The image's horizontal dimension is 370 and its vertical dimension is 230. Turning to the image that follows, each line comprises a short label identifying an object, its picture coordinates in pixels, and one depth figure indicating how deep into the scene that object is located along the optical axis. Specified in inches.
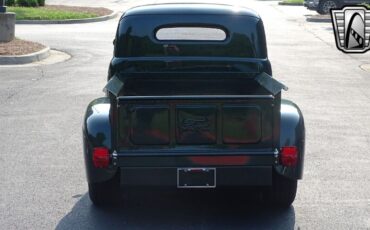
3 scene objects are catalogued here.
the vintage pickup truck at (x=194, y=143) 246.8
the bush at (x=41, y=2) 1484.9
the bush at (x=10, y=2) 1432.1
